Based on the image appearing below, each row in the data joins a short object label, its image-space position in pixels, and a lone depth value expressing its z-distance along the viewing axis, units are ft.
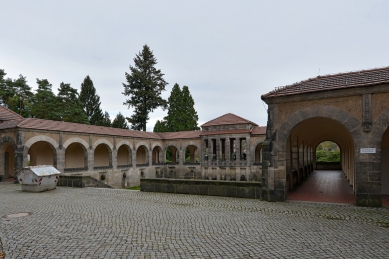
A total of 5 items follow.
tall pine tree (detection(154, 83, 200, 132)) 141.49
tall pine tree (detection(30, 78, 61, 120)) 121.70
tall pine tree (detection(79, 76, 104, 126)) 170.91
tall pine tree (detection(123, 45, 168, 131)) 147.80
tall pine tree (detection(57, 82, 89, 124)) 132.46
